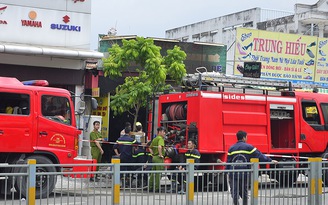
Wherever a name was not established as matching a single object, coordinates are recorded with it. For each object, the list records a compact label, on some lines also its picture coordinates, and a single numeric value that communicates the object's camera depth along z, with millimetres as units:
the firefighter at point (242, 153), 11555
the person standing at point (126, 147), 16297
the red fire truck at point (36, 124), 13398
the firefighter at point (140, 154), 16391
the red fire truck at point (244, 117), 16094
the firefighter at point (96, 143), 17416
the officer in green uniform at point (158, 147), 15609
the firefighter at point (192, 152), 14919
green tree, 19792
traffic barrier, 8109
